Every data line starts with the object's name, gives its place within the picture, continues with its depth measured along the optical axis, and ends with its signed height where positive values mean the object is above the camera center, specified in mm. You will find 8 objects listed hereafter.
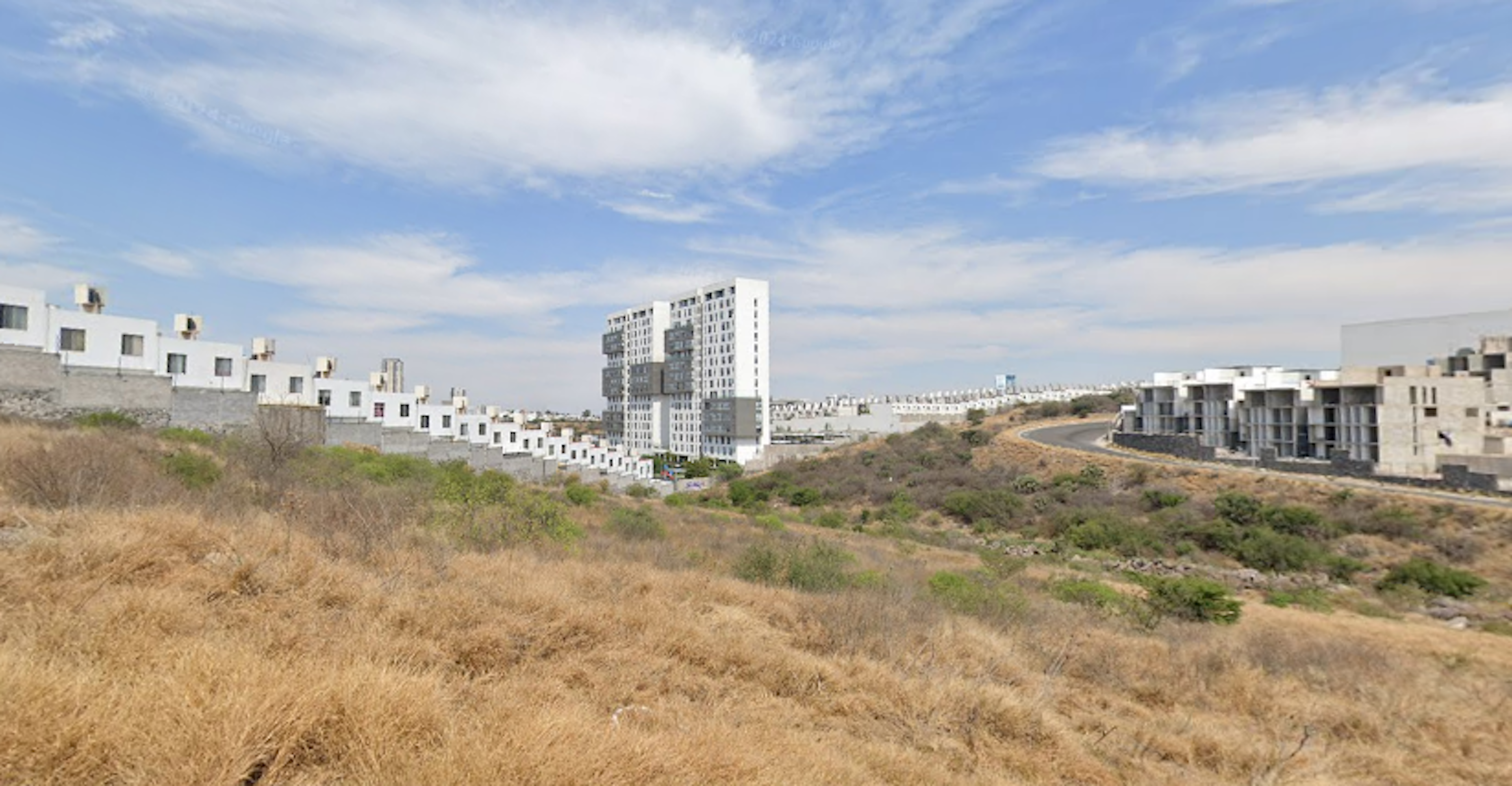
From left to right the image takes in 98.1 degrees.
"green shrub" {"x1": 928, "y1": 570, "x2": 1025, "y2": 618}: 11719 -3536
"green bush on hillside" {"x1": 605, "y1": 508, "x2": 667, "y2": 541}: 16625 -3191
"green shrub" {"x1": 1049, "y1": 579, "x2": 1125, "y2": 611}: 15102 -4436
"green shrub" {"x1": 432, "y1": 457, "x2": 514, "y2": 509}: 14451 -2024
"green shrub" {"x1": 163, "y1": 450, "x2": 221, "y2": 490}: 12719 -1301
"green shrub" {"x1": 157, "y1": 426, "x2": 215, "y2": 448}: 21922 -1047
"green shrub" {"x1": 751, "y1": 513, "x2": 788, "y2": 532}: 25688 -4796
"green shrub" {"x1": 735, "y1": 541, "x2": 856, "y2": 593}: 12125 -3100
